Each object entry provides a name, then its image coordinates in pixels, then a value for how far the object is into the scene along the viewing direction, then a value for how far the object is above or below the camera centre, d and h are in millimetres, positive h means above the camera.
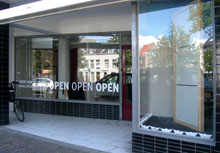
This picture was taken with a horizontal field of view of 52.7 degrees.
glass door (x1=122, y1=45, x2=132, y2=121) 6922 -152
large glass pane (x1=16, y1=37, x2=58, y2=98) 8273 +447
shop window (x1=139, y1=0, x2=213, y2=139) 3768 +204
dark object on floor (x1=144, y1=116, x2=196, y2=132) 3995 -901
